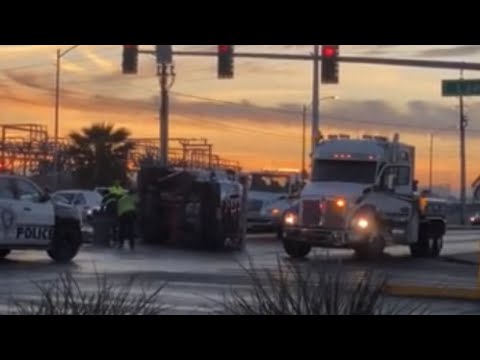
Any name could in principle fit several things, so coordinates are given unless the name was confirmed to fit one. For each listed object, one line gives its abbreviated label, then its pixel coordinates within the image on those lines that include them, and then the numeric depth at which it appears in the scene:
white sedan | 38.35
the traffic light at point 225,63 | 25.70
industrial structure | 57.75
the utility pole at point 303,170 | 41.11
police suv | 24.39
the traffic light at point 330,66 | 25.62
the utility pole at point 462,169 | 69.61
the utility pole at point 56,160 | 59.93
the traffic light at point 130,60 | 26.73
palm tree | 64.44
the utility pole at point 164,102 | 45.50
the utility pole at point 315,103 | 43.78
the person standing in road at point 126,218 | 31.16
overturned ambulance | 32.31
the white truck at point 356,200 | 28.16
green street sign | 28.52
